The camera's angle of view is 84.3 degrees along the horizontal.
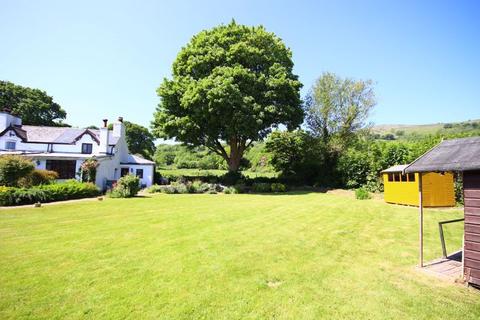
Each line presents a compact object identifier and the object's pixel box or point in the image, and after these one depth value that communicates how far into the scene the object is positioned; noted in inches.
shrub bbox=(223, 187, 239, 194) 1012.7
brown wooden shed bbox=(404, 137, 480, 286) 216.8
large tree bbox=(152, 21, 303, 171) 1017.0
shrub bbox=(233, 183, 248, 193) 1041.2
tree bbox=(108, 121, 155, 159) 2354.8
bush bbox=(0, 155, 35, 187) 706.8
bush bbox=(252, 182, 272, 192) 1074.7
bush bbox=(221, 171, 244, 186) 1149.8
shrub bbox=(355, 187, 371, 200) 781.9
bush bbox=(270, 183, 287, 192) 1078.4
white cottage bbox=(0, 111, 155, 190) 1025.5
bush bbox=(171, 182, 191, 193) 991.6
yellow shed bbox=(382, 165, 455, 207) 613.0
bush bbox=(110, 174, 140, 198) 820.6
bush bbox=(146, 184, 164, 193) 996.9
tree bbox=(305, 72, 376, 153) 1187.9
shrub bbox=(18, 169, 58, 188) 753.3
